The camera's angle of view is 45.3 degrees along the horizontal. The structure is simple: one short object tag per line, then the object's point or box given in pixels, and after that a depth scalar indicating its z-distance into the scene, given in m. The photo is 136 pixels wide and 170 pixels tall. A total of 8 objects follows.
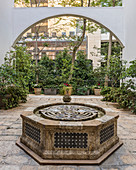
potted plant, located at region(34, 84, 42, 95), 8.05
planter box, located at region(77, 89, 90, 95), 8.08
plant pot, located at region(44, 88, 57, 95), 8.12
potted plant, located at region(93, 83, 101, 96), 8.06
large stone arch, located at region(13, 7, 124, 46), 5.90
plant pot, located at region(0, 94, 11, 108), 4.86
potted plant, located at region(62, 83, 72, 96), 7.80
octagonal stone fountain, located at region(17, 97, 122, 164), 1.98
